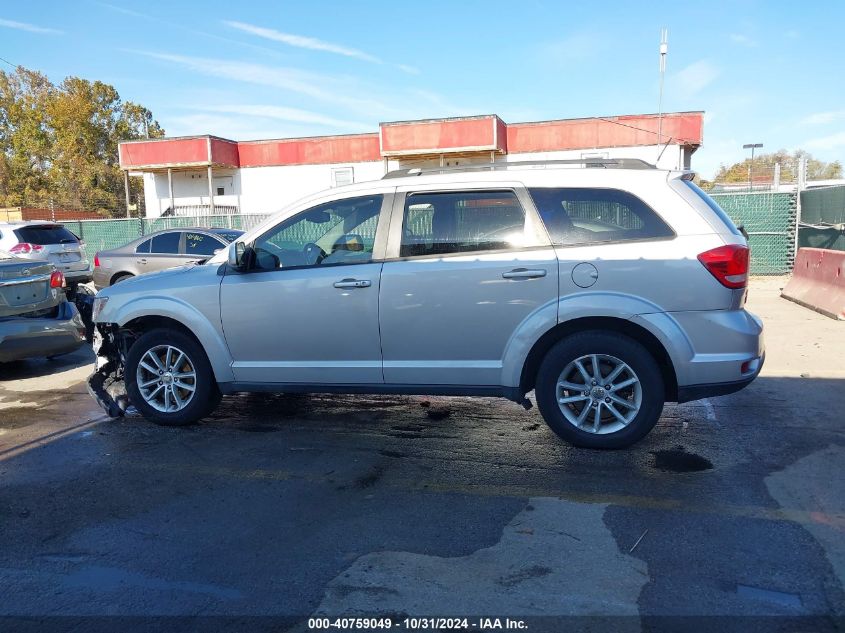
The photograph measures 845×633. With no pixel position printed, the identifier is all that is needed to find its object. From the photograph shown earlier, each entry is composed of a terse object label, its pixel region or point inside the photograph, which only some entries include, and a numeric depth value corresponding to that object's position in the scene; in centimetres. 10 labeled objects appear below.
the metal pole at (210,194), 2945
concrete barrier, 972
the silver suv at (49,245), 1377
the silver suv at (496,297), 431
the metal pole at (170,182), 3062
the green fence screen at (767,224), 1482
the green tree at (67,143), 4712
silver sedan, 1180
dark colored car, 700
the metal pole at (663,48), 1933
